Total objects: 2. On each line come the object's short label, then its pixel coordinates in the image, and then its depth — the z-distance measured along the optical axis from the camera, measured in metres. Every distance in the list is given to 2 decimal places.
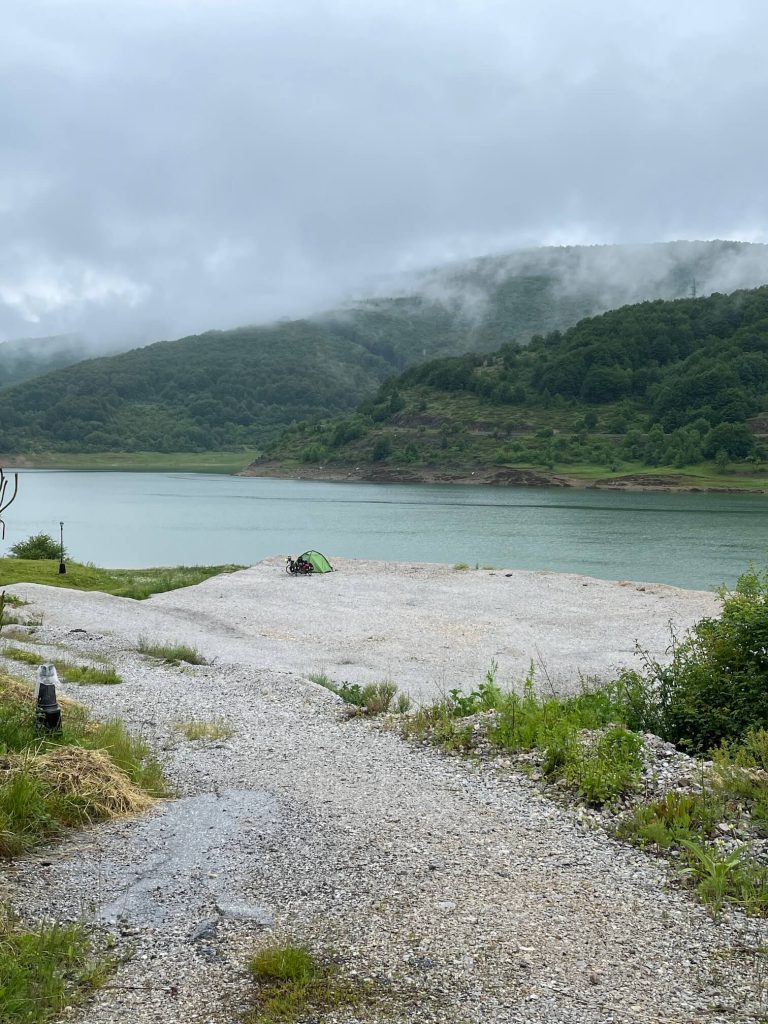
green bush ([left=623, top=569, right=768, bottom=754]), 9.41
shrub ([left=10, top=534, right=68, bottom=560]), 38.22
